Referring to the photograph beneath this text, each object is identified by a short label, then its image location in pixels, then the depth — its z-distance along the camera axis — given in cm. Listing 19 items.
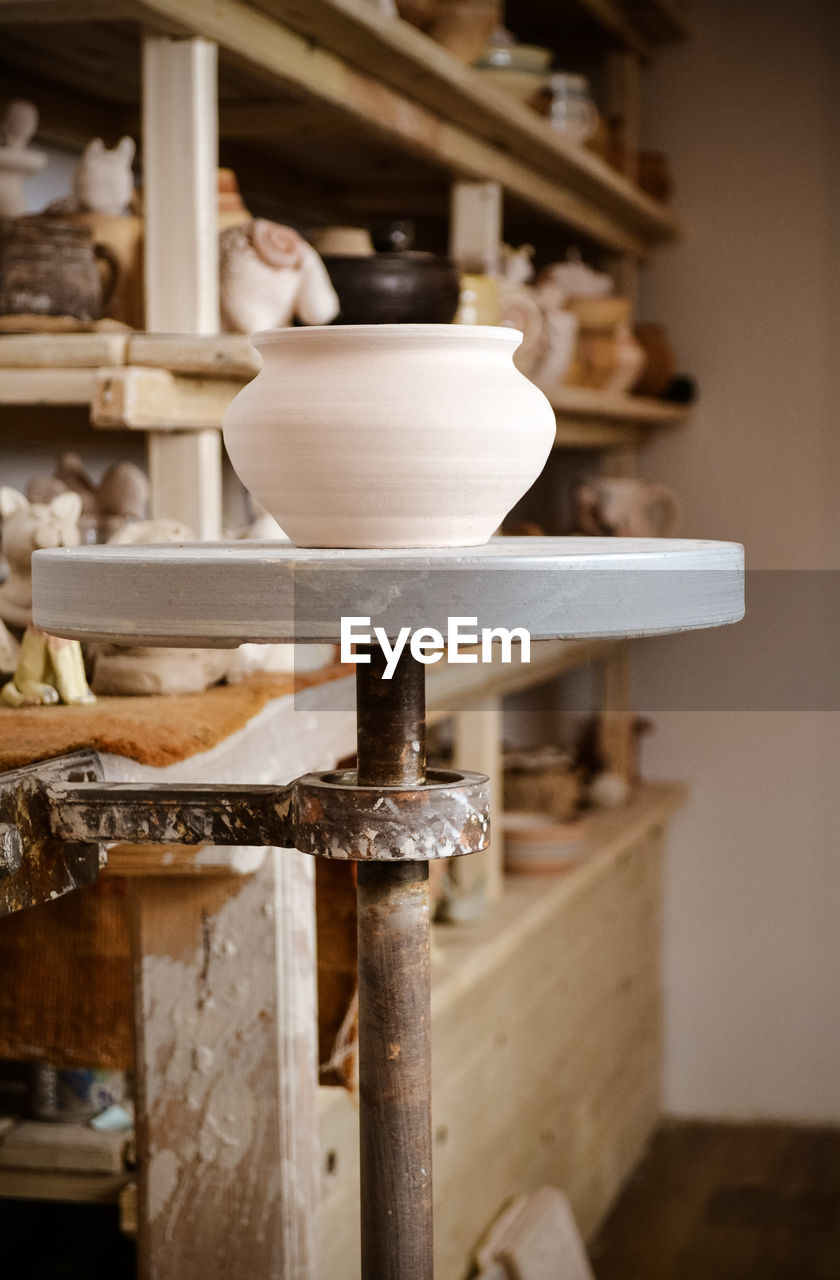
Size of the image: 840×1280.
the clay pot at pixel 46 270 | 132
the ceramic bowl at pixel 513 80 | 243
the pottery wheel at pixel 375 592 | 67
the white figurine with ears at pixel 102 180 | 141
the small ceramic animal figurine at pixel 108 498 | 148
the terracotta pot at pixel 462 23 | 211
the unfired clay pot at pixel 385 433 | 79
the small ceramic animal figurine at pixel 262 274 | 147
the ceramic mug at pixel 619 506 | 290
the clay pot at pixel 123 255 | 142
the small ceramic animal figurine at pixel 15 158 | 144
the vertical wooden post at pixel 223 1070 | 126
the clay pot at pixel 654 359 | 311
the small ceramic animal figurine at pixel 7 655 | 123
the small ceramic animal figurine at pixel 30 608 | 118
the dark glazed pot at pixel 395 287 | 160
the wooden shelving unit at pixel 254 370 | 130
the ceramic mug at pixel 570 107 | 260
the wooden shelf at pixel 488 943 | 162
